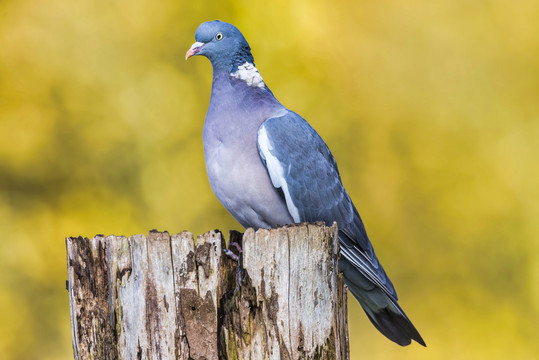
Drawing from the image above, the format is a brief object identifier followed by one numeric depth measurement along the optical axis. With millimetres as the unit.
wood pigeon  7398
